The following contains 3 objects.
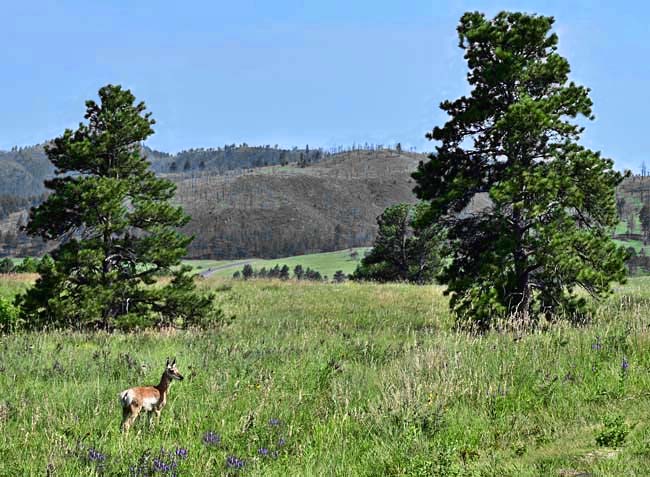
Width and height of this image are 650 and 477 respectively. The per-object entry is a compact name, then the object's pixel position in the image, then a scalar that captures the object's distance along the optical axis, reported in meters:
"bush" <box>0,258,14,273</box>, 102.87
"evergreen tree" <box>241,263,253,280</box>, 181.65
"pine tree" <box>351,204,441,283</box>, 92.69
